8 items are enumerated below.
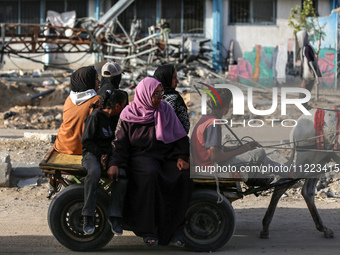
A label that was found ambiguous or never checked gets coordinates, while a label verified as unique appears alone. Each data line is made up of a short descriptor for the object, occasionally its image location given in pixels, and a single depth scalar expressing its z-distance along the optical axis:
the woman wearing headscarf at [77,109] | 11.96
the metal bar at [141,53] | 41.31
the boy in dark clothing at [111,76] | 14.15
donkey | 12.27
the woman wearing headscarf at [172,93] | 12.56
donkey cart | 11.07
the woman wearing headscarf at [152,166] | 10.73
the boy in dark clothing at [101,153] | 10.75
